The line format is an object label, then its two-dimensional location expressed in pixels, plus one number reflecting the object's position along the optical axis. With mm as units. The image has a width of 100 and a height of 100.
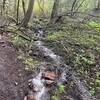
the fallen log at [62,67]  2987
